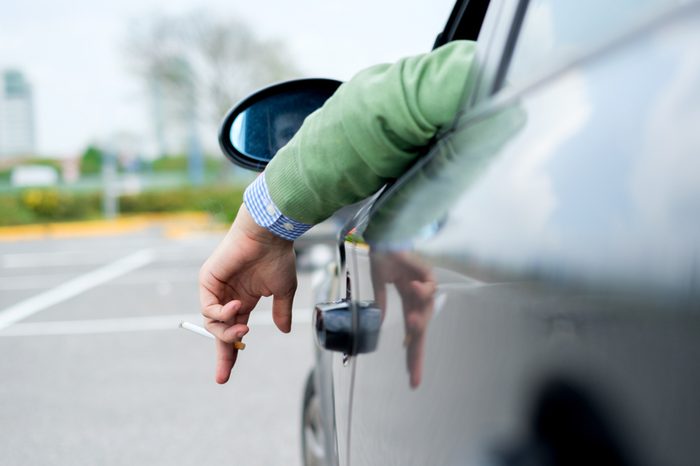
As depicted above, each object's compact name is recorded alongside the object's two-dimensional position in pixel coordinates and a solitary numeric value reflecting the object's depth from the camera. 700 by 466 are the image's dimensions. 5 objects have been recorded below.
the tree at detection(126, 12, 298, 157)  29.78
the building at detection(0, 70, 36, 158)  35.66
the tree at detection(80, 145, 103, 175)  38.91
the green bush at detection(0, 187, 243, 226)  25.70
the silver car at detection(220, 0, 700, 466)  0.62
